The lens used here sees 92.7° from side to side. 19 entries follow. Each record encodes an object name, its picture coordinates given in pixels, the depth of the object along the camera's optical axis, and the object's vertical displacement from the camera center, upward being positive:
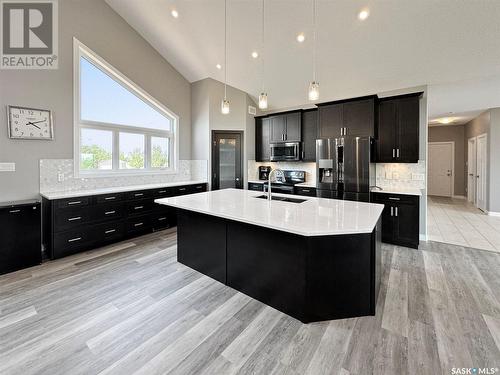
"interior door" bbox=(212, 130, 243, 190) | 5.56 +0.49
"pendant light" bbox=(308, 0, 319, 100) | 2.42 +0.91
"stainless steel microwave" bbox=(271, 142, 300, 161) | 5.32 +0.67
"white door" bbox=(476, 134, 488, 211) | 6.31 +0.27
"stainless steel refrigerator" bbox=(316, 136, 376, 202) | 4.01 +0.22
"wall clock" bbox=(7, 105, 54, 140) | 3.15 +0.80
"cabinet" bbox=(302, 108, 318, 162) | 5.11 +1.03
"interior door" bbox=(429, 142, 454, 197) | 8.72 +0.46
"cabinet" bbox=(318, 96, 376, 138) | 4.16 +1.15
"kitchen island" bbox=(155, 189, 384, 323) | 2.00 -0.69
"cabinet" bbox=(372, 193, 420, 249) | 3.77 -0.62
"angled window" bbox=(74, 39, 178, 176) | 3.98 +1.08
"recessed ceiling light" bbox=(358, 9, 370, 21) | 2.98 +2.10
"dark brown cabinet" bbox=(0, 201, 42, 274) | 2.87 -0.69
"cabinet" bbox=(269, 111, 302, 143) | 5.31 +1.22
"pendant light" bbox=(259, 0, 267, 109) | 2.71 +0.92
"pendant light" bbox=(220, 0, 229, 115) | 3.06 +2.29
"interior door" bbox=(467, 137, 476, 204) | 7.28 +0.31
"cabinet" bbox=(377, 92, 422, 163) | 3.99 +0.89
